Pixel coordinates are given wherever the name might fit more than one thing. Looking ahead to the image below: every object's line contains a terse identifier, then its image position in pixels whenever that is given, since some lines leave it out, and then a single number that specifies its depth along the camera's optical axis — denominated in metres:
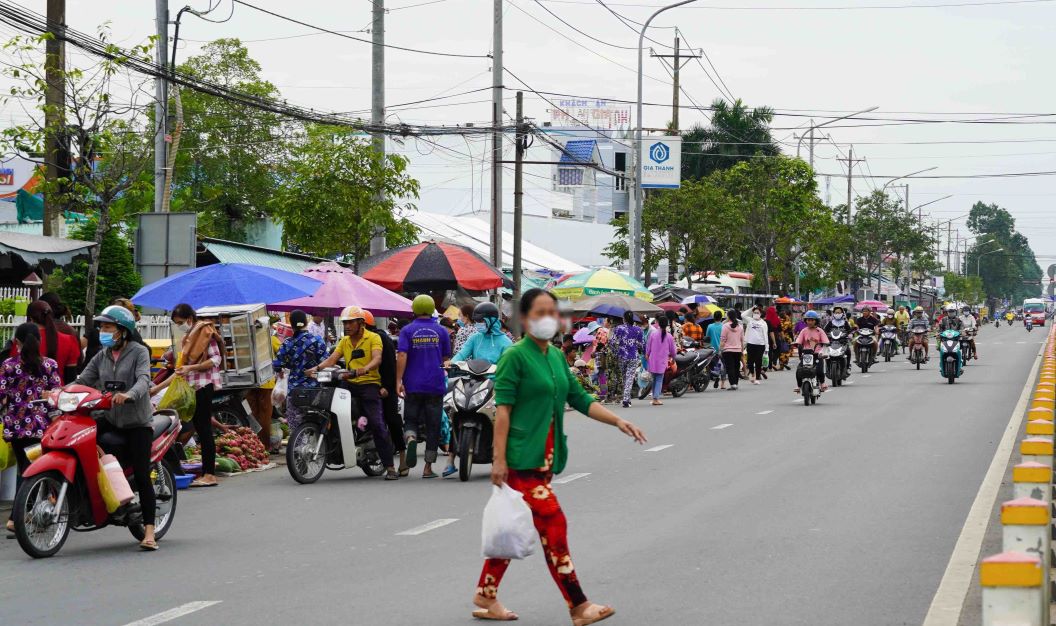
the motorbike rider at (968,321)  42.93
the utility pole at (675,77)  55.75
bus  115.00
